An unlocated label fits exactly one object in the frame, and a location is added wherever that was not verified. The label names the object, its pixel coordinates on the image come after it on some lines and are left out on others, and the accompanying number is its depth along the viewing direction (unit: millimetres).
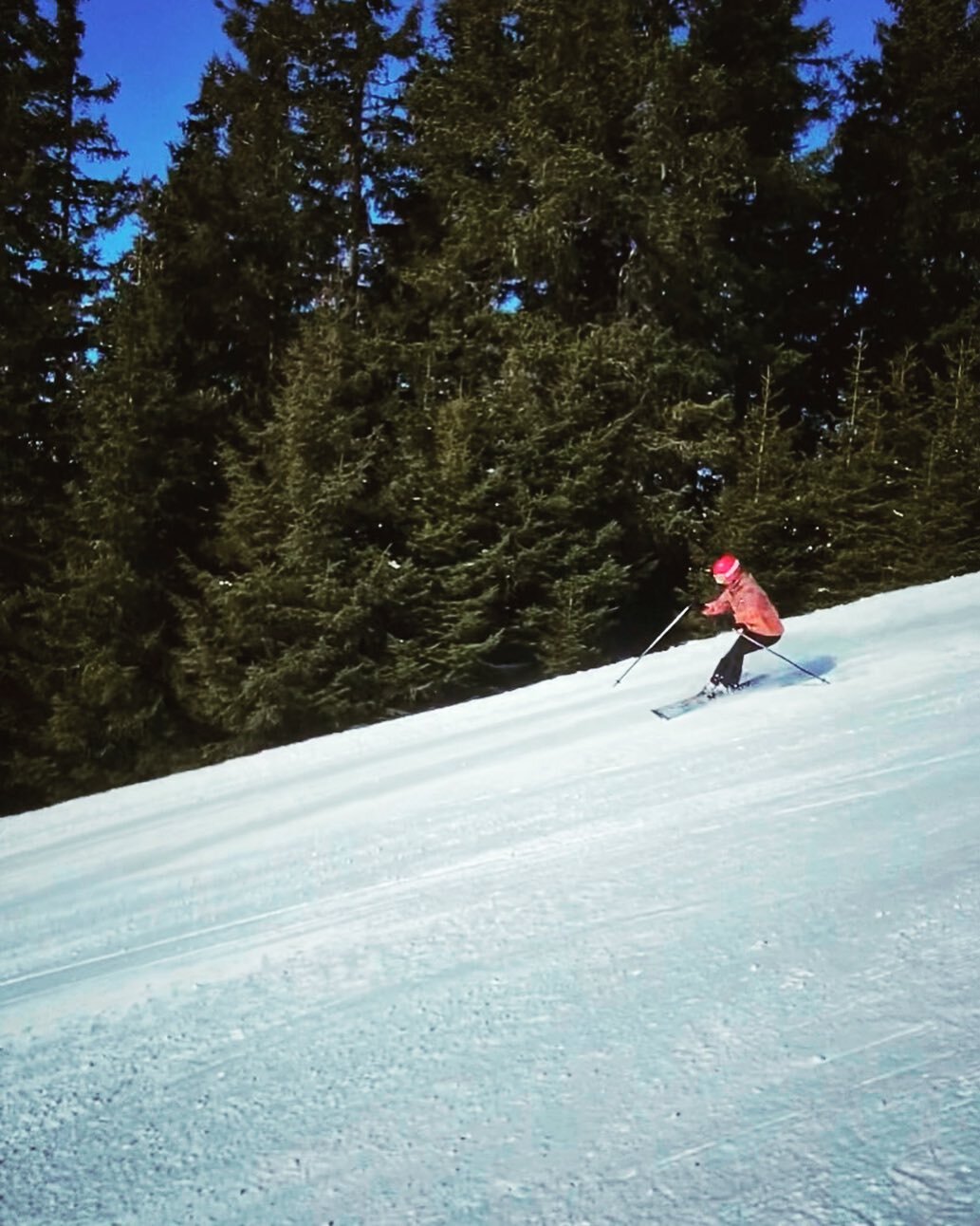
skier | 8648
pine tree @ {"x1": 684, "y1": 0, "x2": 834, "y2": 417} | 15867
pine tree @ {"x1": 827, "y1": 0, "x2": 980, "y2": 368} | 19391
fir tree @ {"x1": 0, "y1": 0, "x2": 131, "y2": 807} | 14430
